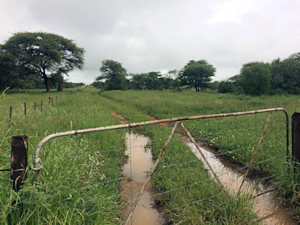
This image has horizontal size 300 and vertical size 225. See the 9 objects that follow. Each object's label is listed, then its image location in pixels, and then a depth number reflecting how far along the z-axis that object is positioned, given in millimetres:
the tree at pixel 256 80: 25956
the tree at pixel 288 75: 32419
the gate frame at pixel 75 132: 1756
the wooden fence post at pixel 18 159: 1729
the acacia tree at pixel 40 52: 30234
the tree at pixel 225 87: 43156
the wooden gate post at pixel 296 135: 3268
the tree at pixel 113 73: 55562
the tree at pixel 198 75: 53406
